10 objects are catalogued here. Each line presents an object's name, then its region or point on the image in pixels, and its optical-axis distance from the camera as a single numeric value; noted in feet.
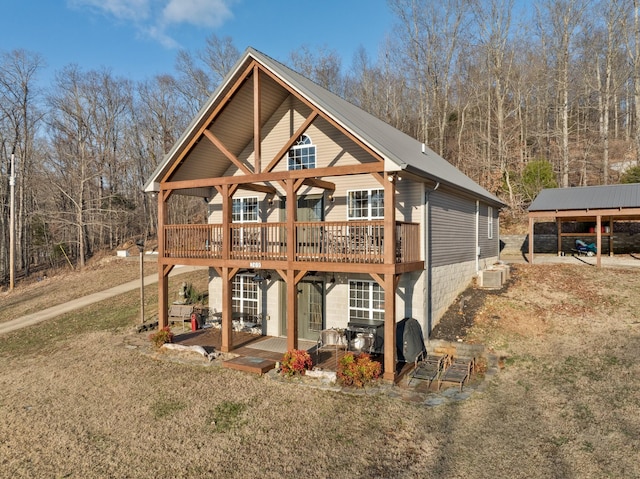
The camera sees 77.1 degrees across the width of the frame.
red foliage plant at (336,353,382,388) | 30.73
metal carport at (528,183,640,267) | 57.00
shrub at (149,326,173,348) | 41.50
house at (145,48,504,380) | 34.53
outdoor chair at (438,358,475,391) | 29.99
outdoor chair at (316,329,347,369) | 38.22
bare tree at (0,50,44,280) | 101.91
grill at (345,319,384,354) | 37.01
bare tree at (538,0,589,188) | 95.25
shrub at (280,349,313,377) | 33.01
